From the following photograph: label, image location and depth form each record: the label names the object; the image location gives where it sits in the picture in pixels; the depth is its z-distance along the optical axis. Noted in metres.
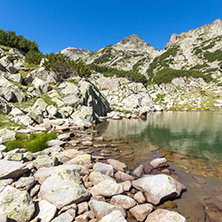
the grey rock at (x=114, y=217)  4.65
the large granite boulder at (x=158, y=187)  6.56
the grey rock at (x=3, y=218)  3.88
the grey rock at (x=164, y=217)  5.05
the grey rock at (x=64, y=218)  4.64
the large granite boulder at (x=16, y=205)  4.49
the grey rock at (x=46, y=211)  4.79
